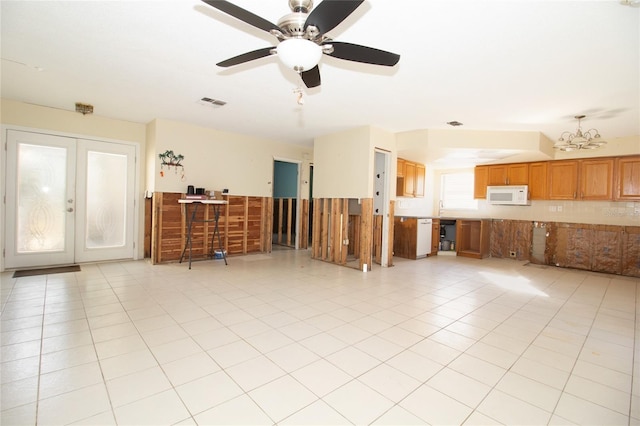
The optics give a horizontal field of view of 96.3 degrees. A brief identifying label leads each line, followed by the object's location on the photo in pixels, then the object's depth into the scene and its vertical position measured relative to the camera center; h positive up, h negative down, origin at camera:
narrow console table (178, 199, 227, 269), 5.27 -0.17
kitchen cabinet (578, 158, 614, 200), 5.74 +0.78
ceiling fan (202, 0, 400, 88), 1.63 +1.13
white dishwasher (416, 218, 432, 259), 6.73 -0.64
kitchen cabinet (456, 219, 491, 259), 7.10 -0.62
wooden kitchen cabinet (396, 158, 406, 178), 6.79 +1.05
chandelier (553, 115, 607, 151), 4.58 +1.20
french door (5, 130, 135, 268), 4.69 +0.04
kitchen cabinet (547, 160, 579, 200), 6.12 +0.79
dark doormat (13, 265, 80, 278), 4.41 -1.12
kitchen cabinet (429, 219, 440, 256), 7.29 -0.61
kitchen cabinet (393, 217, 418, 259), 6.70 -0.62
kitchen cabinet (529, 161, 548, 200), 6.46 +0.79
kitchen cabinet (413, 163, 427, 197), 7.38 +0.82
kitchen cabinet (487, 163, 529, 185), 6.74 +0.98
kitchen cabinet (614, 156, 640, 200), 5.48 +0.77
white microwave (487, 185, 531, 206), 6.61 +0.46
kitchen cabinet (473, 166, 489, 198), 7.32 +0.84
